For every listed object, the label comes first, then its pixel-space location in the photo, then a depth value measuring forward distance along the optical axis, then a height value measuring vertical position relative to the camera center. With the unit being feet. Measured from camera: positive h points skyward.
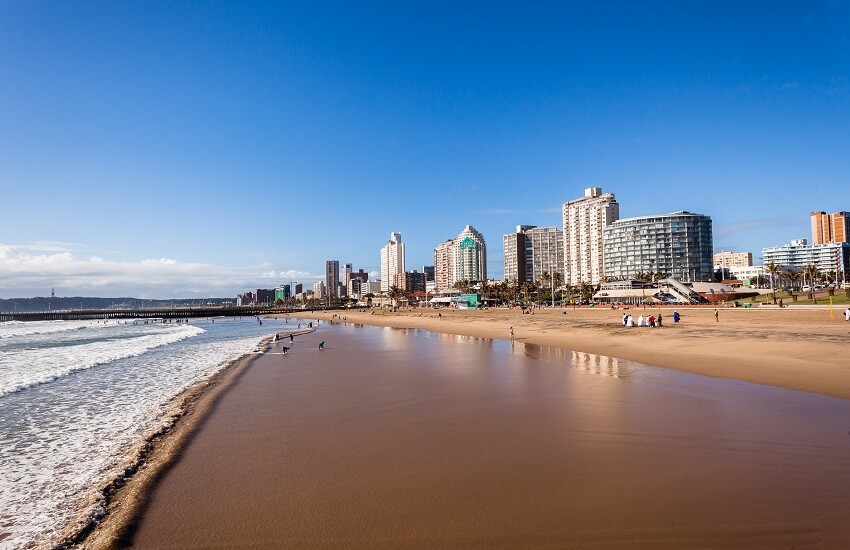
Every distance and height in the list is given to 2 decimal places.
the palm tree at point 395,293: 518.17 -0.49
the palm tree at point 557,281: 414.41 +7.30
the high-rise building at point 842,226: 645.51 +76.83
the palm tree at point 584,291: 317.63 -1.77
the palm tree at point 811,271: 224.57 +6.10
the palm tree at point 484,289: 452.76 +1.75
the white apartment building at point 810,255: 532.73 +35.04
